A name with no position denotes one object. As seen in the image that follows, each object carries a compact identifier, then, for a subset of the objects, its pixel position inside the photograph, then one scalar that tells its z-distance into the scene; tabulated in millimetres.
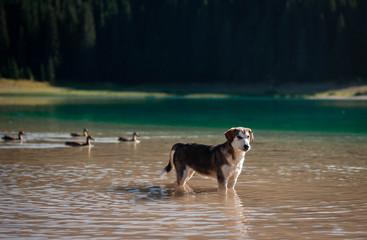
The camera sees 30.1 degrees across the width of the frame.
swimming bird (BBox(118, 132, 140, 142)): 31253
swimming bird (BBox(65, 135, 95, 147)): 28809
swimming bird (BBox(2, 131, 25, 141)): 30273
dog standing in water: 15450
